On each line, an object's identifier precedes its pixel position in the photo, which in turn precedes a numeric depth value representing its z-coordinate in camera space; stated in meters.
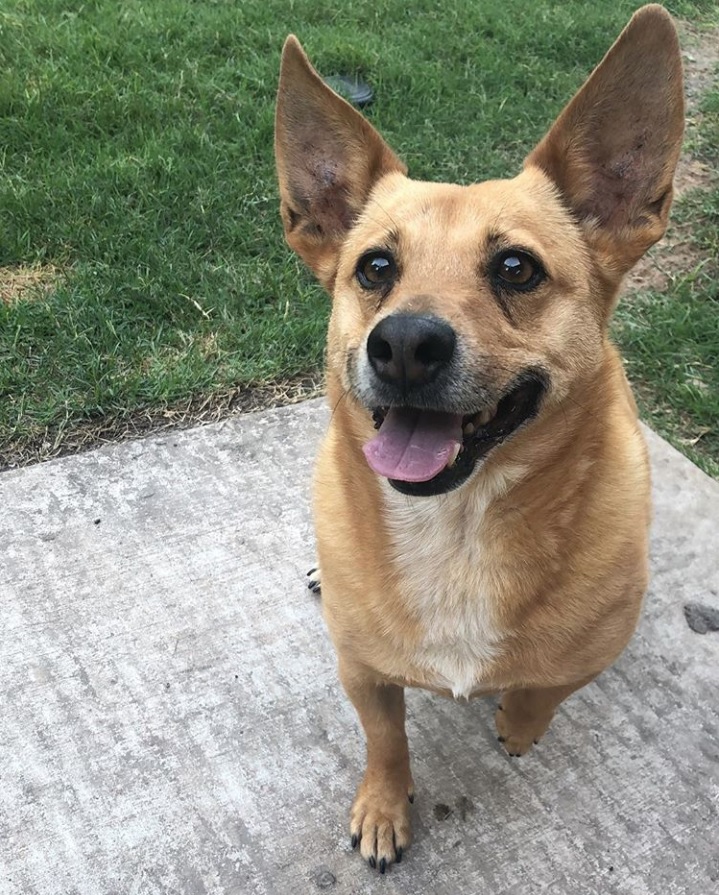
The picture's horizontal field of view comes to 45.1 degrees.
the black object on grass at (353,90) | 0.96
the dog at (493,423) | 0.34
